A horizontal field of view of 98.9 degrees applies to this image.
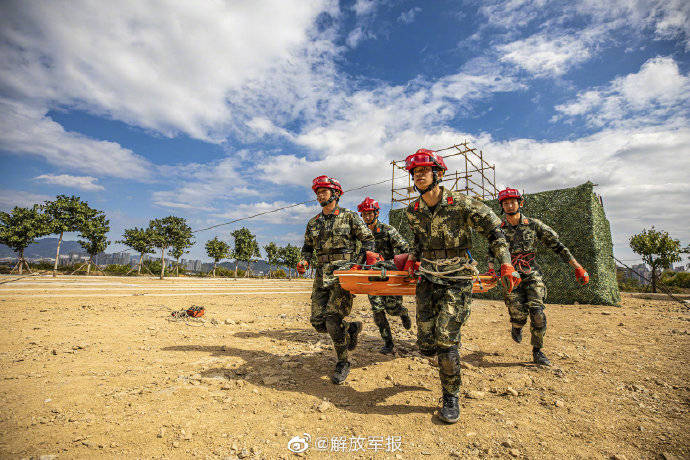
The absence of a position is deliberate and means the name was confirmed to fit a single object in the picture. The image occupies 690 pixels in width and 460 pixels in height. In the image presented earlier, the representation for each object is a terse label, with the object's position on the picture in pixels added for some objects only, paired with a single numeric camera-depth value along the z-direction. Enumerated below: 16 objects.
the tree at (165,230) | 29.88
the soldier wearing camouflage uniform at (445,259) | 3.01
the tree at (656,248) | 20.08
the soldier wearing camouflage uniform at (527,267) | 4.66
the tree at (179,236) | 30.61
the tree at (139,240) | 29.55
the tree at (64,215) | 27.00
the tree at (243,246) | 39.97
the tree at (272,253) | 45.87
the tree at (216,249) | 38.66
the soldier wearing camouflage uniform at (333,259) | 4.07
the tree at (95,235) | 27.66
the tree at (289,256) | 46.29
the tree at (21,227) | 25.56
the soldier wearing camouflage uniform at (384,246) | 5.41
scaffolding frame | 15.31
